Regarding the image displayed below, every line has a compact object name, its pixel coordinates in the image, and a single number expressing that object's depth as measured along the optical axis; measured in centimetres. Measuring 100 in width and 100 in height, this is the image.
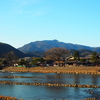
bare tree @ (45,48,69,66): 12825
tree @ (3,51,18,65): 13508
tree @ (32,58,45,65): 12218
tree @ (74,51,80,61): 11126
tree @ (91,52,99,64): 9389
